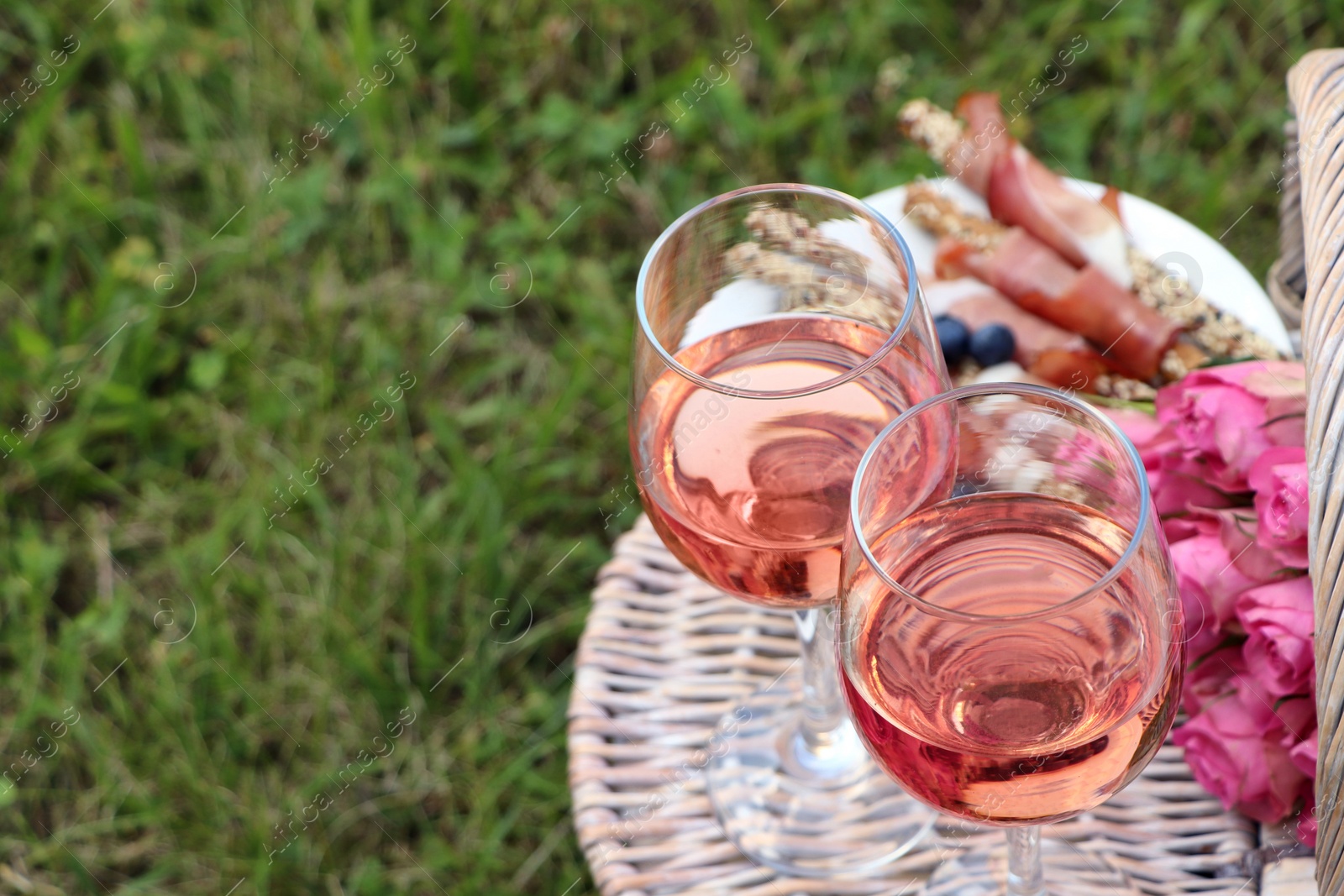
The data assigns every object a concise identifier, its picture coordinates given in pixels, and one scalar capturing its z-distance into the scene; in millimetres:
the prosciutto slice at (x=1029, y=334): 956
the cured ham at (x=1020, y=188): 985
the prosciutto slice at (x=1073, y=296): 957
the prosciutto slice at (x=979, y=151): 1021
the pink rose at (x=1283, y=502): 802
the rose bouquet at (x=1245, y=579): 813
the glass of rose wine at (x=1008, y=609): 721
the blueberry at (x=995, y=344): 965
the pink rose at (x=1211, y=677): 846
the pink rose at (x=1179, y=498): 850
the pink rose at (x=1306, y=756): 817
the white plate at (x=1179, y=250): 964
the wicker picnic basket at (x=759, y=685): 733
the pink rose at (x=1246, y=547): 822
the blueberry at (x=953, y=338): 969
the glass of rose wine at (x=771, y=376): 774
